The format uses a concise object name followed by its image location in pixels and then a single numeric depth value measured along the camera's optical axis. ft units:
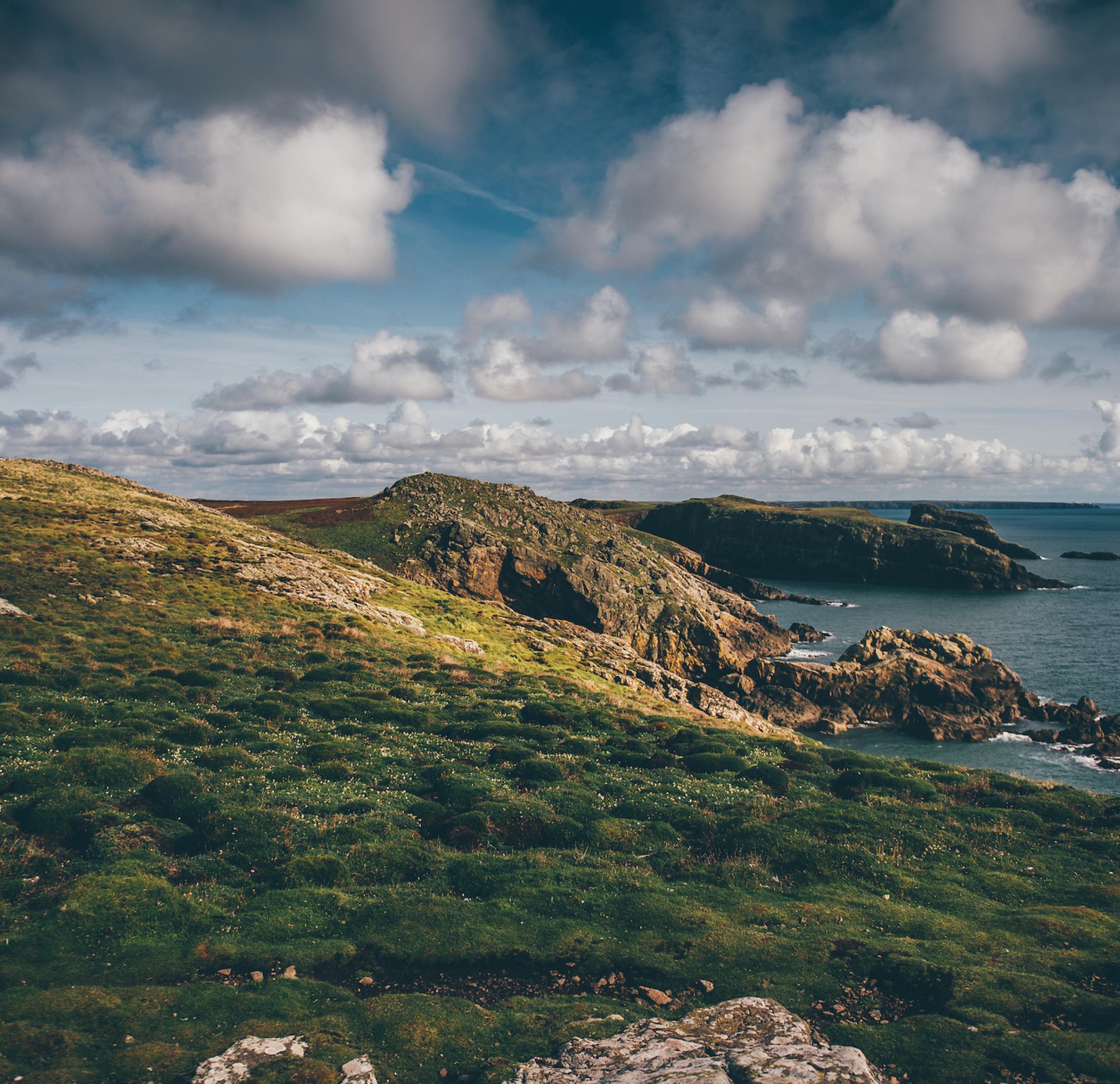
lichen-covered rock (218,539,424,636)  173.27
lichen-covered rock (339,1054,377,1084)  33.71
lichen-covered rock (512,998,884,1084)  33.65
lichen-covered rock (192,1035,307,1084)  32.60
